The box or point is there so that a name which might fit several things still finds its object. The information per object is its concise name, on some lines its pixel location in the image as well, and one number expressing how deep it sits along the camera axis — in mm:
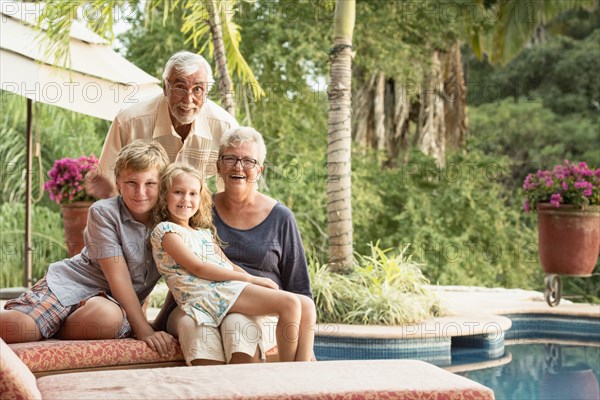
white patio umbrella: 6262
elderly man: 3582
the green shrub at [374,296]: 6434
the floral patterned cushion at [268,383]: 2211
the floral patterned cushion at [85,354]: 2932
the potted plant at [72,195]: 7328
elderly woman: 3383
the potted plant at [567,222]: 7488
